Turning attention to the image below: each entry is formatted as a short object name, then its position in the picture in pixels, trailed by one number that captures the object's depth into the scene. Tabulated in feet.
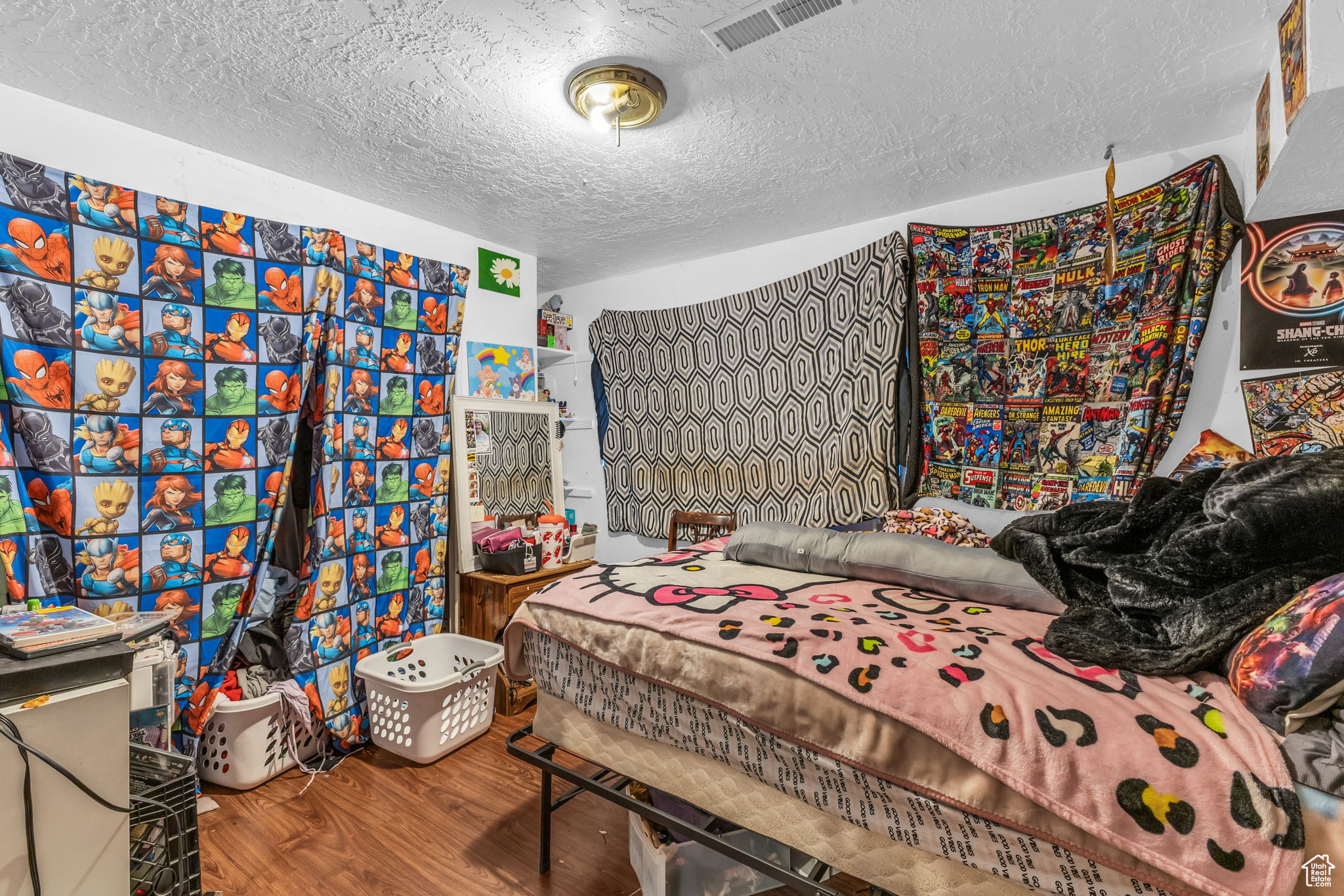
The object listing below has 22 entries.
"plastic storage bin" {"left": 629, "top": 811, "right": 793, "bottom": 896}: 4.56
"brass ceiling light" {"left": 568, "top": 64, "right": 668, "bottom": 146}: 5.85
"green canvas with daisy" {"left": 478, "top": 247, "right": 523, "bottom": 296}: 10.80
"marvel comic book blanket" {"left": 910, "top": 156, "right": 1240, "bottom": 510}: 7.21
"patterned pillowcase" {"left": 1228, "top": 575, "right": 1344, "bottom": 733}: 2.86
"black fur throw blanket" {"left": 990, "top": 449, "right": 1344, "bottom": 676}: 3.59
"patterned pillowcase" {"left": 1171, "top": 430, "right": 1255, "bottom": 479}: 6.98
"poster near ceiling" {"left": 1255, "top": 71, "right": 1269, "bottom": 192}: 5.92
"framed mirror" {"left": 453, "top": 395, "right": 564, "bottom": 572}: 9.91
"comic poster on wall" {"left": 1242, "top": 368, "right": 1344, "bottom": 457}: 6.31
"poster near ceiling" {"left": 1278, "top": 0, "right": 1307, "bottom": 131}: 4.54
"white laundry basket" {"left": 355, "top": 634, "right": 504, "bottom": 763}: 7.45
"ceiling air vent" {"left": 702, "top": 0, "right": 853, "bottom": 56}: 5.05
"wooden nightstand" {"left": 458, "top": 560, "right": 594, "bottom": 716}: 9.09
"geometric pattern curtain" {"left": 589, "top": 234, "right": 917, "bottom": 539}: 9.36
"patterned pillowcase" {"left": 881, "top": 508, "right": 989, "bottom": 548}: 8.19
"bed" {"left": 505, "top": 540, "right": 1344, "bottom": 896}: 2.87
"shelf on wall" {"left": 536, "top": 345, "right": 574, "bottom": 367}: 12.44
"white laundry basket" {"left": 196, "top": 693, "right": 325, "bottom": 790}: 6.99
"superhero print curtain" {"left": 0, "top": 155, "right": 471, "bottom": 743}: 5.95
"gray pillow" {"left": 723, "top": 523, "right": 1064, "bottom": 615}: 5.32
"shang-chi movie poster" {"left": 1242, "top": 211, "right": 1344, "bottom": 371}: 6.31
